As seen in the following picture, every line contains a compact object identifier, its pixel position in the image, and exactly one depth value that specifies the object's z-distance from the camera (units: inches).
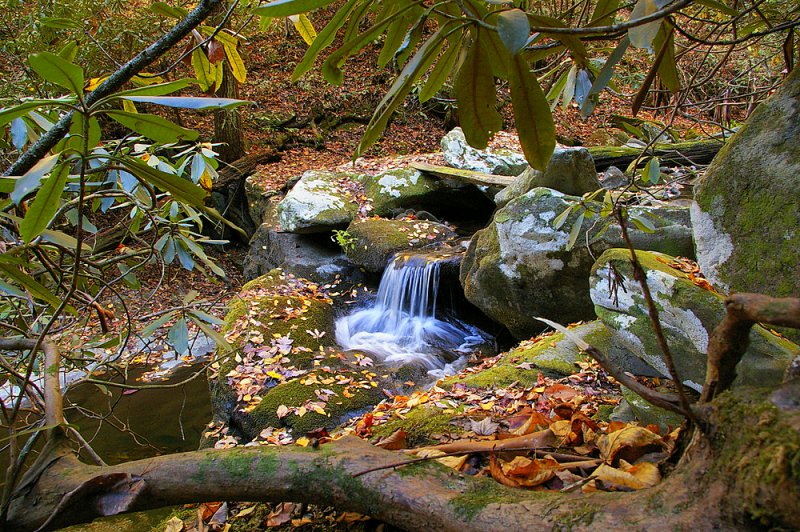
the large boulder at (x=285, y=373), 165.6
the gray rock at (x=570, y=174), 200.7
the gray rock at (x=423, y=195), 305.9
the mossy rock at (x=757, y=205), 64.8
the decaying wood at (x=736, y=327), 27.5
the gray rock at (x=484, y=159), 306.5
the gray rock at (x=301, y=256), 283.7
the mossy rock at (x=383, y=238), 267.4
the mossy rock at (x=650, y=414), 86.3
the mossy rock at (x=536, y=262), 172.7
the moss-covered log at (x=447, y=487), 28.3
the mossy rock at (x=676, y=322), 72.5
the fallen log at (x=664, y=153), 279.6
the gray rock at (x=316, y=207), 289.9
